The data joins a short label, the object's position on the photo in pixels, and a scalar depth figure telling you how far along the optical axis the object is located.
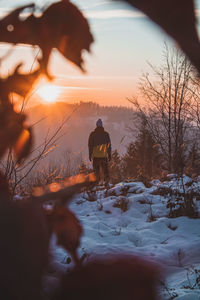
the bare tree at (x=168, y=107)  16.56
